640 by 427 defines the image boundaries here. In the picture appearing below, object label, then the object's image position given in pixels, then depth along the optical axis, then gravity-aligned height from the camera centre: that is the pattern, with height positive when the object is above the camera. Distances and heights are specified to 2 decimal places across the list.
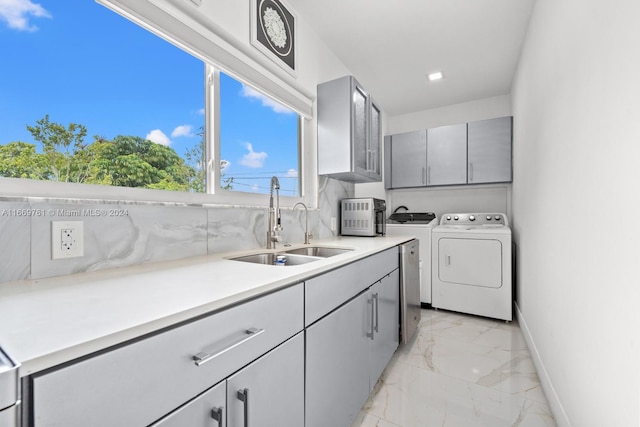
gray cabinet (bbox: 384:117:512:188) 3.24 +0.70
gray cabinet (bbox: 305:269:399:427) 1.07 -0.65
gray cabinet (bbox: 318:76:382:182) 2.27 +0.69
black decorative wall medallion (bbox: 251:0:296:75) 1.75 +1.19
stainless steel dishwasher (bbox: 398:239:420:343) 2.11 -0.60
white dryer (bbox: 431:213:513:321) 2.80 -0.57
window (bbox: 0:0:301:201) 0.94 +0.44
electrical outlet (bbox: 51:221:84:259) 0.92 -0.09
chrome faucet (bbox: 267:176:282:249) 1.71 -0.05
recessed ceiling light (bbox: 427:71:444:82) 3.01 +1.46
